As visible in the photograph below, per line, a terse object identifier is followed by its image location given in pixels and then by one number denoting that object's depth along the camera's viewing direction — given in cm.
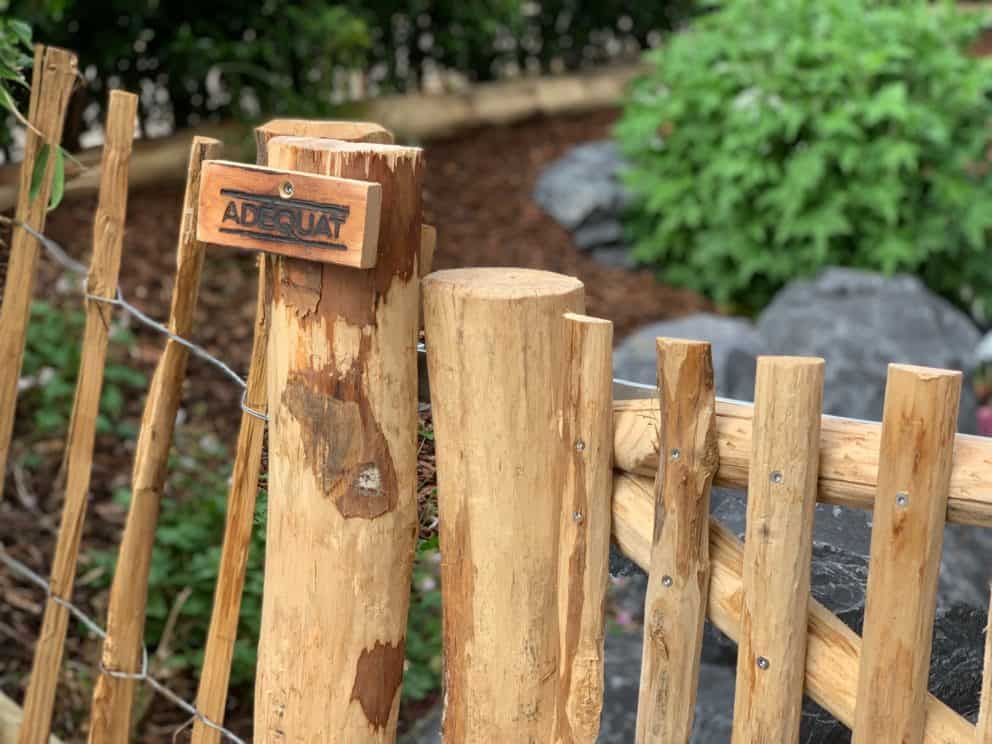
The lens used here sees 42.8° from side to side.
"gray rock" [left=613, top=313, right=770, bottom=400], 415
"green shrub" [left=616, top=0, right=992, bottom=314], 534
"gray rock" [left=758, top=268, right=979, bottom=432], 441
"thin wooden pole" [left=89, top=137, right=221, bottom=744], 194
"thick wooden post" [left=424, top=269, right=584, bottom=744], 155
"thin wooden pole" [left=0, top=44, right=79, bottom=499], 211
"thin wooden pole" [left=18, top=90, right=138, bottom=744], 202
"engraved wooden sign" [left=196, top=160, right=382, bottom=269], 147
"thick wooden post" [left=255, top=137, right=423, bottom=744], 156
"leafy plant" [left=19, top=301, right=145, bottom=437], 377
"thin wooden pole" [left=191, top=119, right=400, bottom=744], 182
